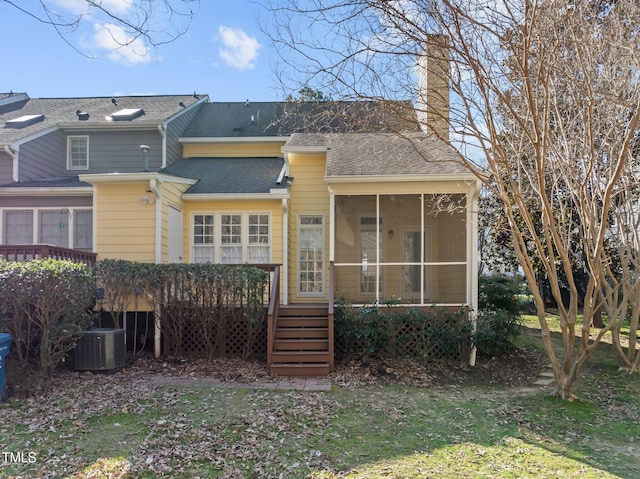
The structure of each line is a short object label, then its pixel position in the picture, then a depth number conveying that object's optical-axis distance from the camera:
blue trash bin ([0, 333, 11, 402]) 6.08
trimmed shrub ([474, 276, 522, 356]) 8.94
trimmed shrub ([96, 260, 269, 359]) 8.53
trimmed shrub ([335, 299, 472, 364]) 8.75
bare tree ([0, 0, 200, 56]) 3.70
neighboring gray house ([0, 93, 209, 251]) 10.76
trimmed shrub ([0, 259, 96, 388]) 6.61
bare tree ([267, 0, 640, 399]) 5.64
